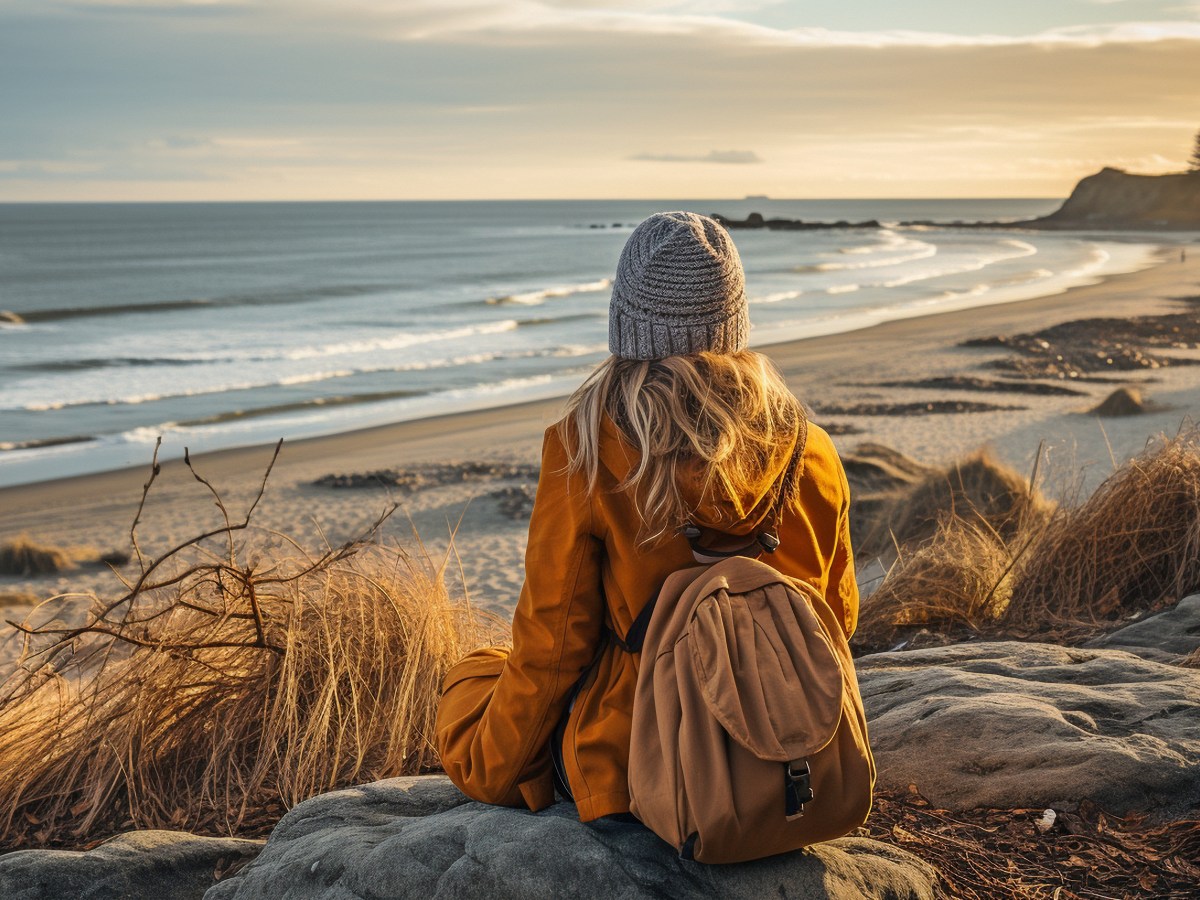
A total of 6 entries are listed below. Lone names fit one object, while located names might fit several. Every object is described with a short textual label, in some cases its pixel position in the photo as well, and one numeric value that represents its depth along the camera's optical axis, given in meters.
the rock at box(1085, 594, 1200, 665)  4.25
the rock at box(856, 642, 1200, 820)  3.02
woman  2.19
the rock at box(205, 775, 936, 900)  2.23
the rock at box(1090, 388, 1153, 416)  13.98
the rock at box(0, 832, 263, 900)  2.94
